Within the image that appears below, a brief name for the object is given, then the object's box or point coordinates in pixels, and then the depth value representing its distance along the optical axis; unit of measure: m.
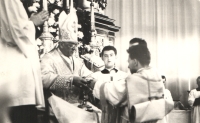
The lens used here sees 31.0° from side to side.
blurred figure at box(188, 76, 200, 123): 2.86
